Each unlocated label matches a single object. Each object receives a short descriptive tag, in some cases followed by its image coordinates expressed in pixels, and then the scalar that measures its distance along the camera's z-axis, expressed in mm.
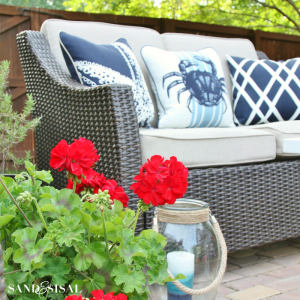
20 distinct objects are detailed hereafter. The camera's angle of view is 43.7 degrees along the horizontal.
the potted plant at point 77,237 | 691
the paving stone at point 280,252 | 1866
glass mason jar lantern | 977
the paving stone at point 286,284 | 1441
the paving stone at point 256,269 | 1613
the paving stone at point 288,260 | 1737
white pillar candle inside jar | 964
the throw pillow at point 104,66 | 1688
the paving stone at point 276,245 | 1986
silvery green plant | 1724
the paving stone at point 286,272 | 1582
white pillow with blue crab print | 1966
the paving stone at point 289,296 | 1353
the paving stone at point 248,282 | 1467
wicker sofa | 1359
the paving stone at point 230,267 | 1676
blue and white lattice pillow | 2250
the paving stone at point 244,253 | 1858
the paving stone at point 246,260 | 1746
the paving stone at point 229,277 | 1542
